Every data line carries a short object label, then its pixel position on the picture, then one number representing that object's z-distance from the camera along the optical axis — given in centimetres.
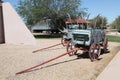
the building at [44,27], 1374
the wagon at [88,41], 431
